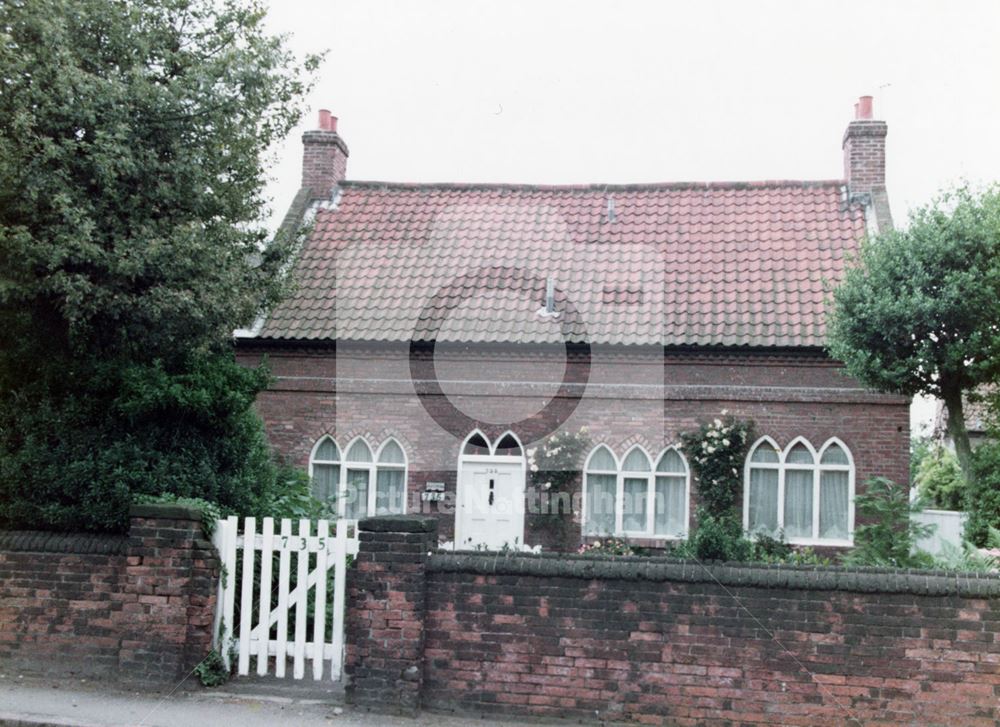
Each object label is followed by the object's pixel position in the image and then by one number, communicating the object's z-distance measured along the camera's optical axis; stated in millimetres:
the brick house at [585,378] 16312
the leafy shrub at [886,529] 12047
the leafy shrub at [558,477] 16734
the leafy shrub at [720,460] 16172
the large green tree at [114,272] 8656
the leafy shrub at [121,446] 8609
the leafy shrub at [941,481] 22750
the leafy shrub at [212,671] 7895
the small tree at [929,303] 13273
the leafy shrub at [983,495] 14180
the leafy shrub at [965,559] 9352
